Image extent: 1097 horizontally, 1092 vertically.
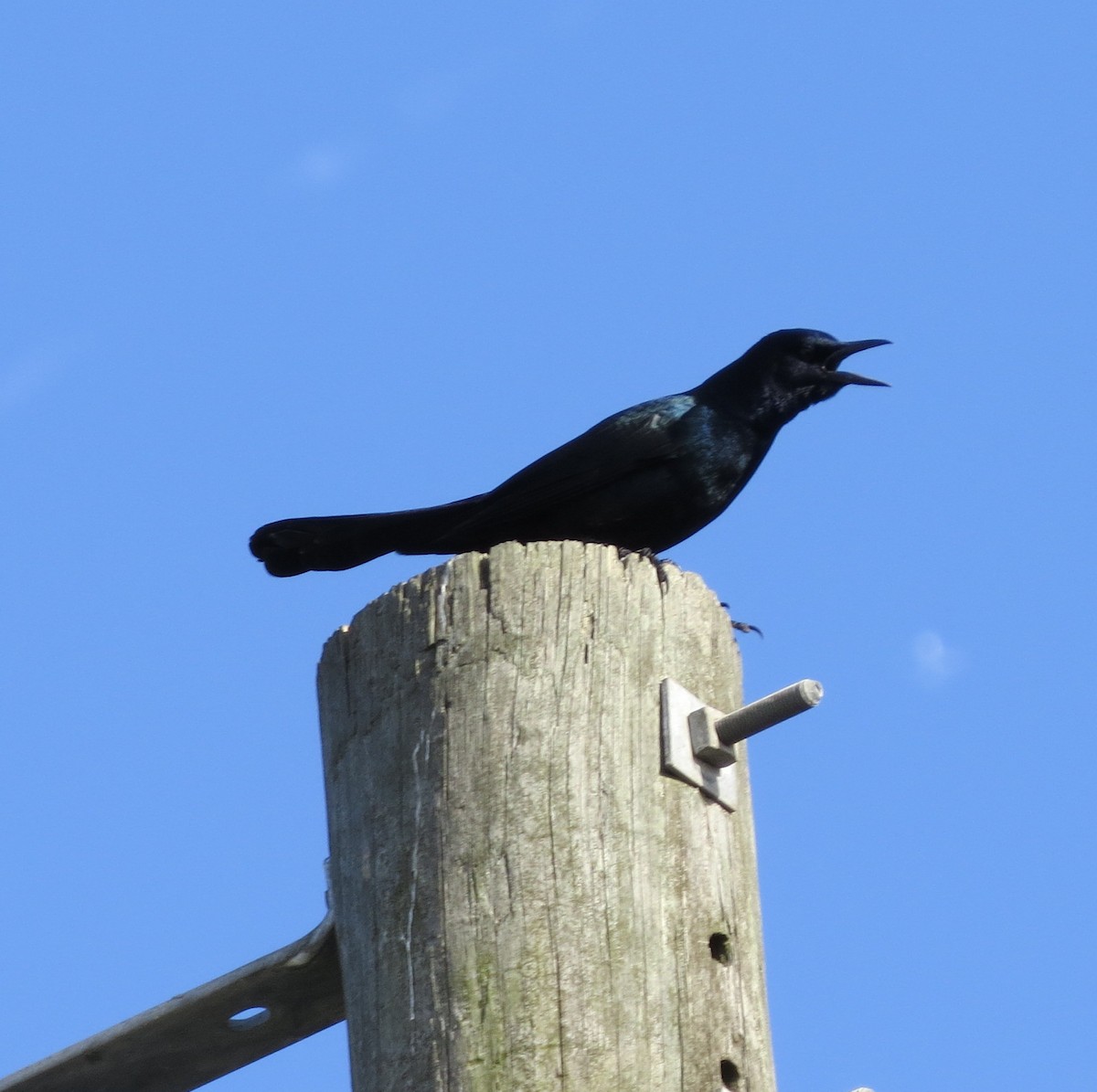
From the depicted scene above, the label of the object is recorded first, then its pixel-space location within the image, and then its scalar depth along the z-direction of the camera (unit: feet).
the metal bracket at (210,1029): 21.58
